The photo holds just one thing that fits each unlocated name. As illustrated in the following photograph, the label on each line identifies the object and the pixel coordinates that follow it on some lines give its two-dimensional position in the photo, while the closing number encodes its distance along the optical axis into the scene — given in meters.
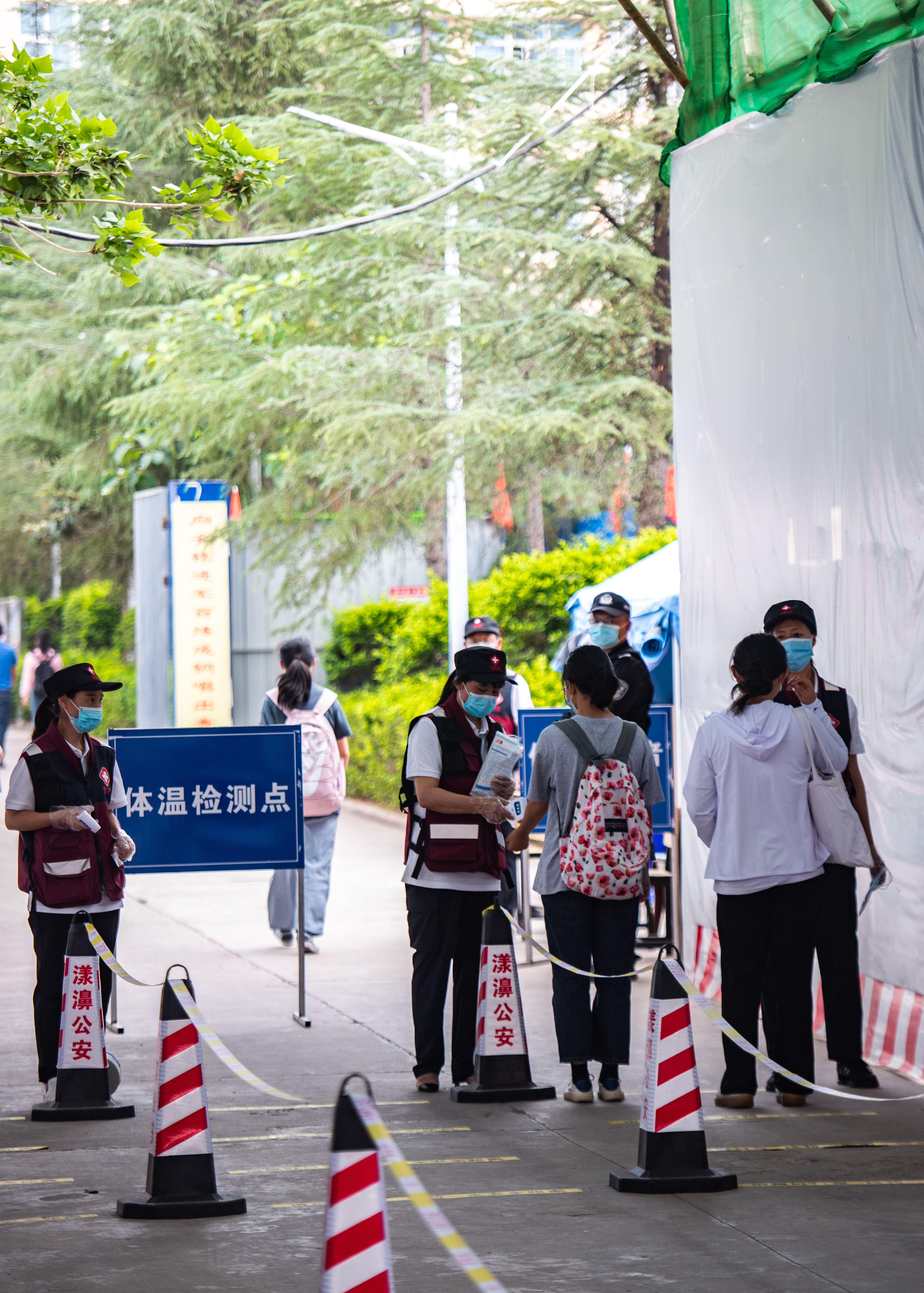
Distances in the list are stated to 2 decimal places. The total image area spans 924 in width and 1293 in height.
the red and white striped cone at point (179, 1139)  11.01
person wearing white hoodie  13.96
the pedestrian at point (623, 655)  20.97
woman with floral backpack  14.24
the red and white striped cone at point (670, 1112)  11.17
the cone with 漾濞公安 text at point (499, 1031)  14.31
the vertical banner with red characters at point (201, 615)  44.16
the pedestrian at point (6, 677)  41.66
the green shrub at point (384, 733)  39.03
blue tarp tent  24.83
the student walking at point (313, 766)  21.83
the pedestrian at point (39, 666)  44.12
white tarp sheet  15.65
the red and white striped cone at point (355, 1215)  6.87
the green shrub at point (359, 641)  49.03
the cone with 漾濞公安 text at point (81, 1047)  13.87
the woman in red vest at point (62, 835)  14.34
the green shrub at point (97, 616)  77.87
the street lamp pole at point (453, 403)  35.28
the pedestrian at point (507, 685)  22.19
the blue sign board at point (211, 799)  17.94
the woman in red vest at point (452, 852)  14.75
